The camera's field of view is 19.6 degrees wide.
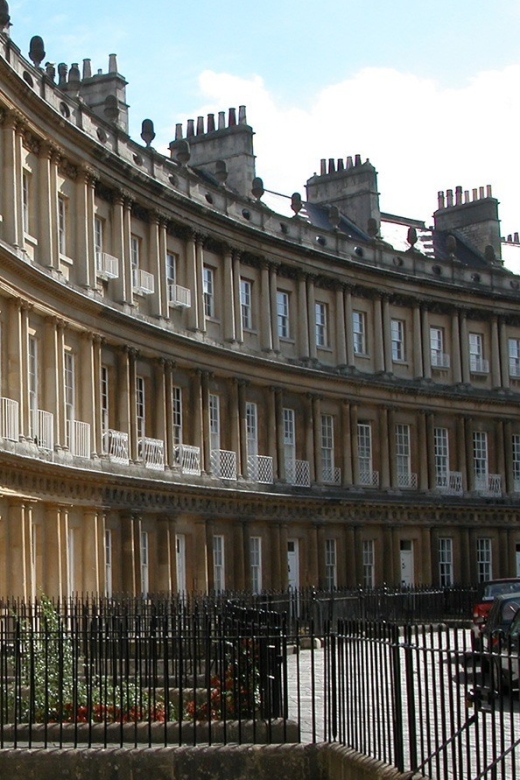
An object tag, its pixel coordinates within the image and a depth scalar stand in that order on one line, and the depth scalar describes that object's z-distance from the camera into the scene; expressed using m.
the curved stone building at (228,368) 31.91
